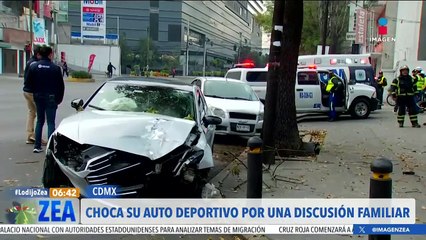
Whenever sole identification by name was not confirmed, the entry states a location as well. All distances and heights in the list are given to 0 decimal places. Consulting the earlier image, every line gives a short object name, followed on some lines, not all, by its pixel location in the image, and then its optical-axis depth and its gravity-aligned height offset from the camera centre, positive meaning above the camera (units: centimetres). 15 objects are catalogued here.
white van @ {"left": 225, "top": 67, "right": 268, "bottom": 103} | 1825 -5
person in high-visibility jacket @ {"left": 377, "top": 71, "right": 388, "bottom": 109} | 2205 -27
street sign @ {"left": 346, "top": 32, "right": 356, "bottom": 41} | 3584 +324
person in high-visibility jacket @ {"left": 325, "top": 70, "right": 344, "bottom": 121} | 1691 -47
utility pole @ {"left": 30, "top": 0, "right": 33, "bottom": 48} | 3919 +302
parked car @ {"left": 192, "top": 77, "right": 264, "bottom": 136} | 1180 -88
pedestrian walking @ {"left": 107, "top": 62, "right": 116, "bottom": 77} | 5116 +5
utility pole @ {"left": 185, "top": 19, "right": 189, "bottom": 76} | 8309 +187
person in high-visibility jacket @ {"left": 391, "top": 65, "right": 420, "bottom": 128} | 1406 -38
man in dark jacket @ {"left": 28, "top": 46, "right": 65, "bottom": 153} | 891 -38
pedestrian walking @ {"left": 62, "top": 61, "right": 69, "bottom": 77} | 4562 -1
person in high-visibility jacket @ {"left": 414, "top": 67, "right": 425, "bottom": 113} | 1878 -5
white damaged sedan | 509 -92
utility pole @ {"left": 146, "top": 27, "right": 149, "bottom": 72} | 7681 +333
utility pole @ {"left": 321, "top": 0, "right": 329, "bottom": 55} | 3386 +337
